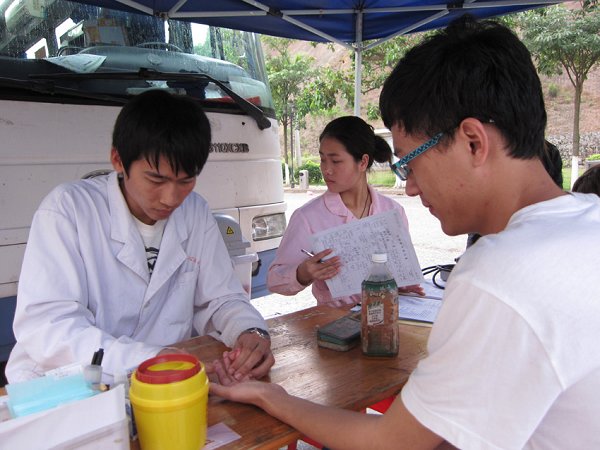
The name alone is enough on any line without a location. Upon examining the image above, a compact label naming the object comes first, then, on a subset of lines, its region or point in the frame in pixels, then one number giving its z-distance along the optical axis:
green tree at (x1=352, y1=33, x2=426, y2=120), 12.88
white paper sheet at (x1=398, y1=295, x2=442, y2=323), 1.81
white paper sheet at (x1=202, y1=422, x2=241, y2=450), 0.98
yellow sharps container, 0.86
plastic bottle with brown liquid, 1.43
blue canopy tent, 2.94
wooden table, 1.05
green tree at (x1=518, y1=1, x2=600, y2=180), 14.79
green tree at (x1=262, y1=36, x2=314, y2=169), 20.92
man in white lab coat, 1.32
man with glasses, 0.72
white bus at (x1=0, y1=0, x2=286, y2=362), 2.06
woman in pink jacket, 2.37
